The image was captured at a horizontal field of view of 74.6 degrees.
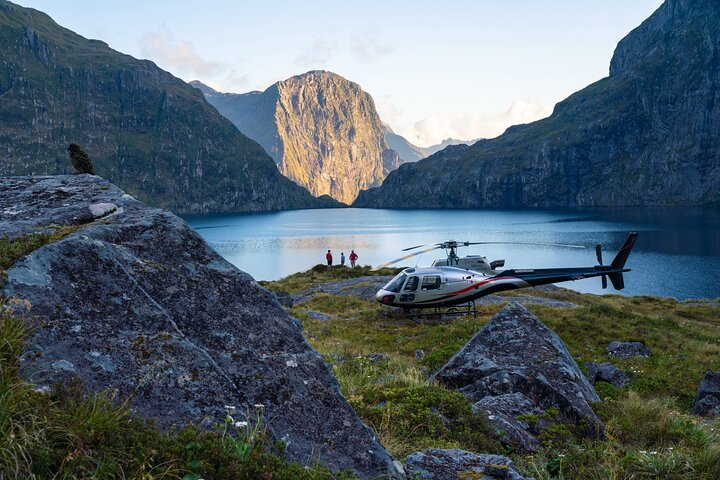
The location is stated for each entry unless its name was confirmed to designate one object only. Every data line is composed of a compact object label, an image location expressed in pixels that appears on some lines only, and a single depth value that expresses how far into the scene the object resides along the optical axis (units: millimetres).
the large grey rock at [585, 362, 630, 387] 15953
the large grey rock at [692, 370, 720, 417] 12766
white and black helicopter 26516
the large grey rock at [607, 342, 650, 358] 19891
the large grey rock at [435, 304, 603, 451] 8055
